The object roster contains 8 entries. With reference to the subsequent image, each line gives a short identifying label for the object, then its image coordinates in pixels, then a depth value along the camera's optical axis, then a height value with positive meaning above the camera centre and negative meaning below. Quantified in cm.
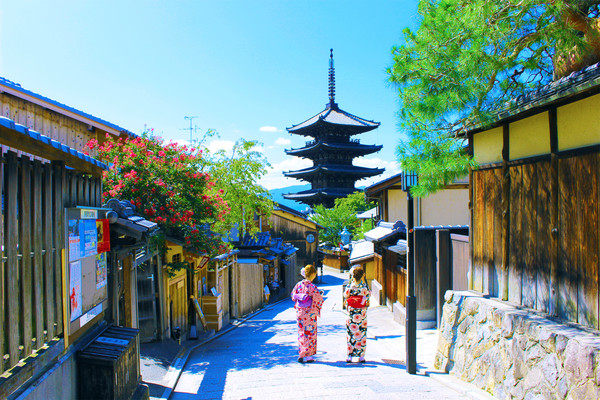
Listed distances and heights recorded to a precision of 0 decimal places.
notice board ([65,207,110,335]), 434 -64
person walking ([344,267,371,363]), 722 -198
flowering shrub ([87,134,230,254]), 885 +46
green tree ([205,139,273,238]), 1896 +111
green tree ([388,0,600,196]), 457 +165
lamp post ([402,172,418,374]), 618 -163
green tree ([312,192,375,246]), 3741 -133
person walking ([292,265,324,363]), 736 -199
